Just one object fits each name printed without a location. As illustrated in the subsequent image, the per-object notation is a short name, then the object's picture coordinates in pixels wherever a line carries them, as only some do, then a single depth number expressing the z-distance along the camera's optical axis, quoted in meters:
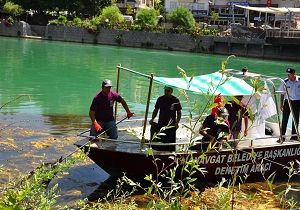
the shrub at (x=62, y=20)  64.56
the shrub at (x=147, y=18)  62.96
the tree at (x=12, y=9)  69.38
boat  8.72
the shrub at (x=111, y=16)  64.16
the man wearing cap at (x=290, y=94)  10.86
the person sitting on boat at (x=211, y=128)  8.83
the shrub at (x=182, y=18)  63.30
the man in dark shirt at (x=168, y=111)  8.98
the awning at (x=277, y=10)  52.41
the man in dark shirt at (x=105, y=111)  9.15
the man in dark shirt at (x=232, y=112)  9.47
